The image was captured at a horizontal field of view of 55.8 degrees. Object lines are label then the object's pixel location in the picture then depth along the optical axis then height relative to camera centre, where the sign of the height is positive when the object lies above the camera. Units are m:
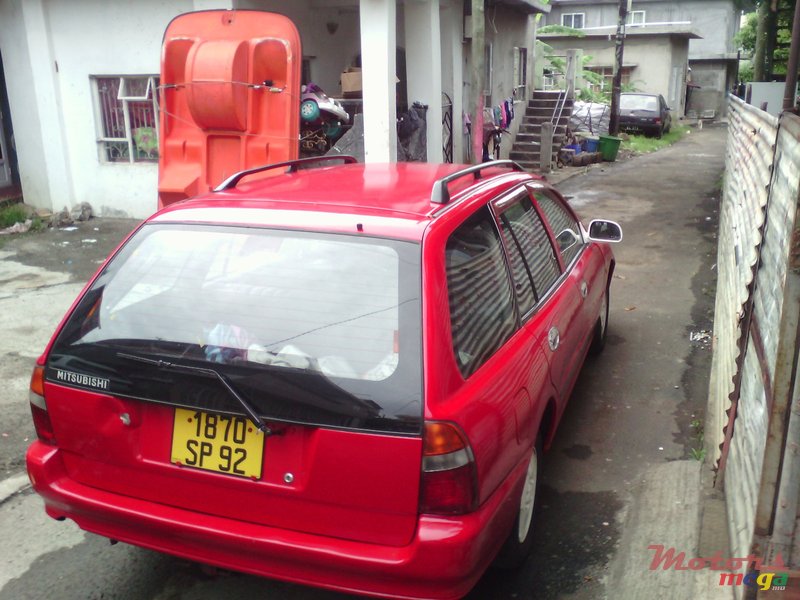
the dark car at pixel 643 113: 24.53 -1.24
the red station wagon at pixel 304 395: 2.42 -1.03
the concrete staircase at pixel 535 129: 17.19 -1.25
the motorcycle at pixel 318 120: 9.62 -0.51
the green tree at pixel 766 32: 14.67 +0.76
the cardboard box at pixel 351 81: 11.31 -0.03
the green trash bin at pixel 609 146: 18.48 -1.69
